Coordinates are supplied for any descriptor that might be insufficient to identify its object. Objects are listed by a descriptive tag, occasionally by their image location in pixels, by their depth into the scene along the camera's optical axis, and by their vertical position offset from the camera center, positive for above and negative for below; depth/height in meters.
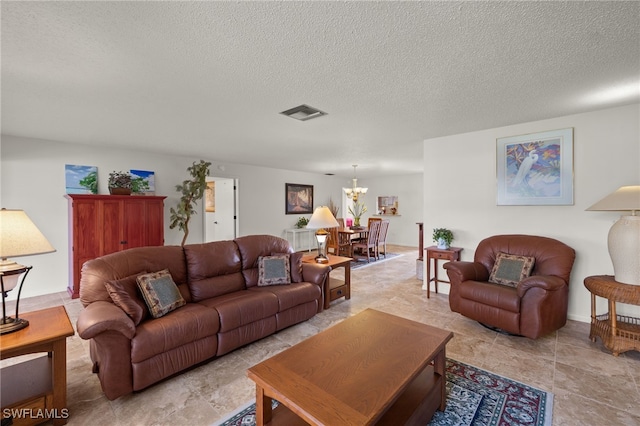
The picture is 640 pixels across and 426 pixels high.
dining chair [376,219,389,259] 6.93 -0.59
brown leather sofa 1.89 -0.83
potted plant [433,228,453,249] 4.02 -0.39
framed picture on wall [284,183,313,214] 7.82 +0.37
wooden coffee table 1.28 -0.86
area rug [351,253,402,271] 6.11 -1.18
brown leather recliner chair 2.61 -0.80
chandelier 7.18 +0.49
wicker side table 2.37 -1.02
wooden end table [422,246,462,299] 3.87 -0.64
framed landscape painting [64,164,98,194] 4.35 +0.53
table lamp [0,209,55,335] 1.60 -0.19
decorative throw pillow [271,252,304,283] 3.36 -0.66
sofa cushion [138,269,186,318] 2.29 -0.68
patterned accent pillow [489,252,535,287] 3.01 -0.65
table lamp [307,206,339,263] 3.75 -0.16
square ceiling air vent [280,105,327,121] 2.98 +1.08
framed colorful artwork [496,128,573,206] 3.27 +0.50
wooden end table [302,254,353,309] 3.59 -1.00
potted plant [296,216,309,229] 8.02 -0.34
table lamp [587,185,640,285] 2.40 -0.25
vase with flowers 9.81 +0.10
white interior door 6.65 +0.06
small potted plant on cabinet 4.44 +0.46
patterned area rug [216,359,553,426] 1.72 -1.27
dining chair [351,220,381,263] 6.60 -0.72
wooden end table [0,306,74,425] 1.57 -1.04
